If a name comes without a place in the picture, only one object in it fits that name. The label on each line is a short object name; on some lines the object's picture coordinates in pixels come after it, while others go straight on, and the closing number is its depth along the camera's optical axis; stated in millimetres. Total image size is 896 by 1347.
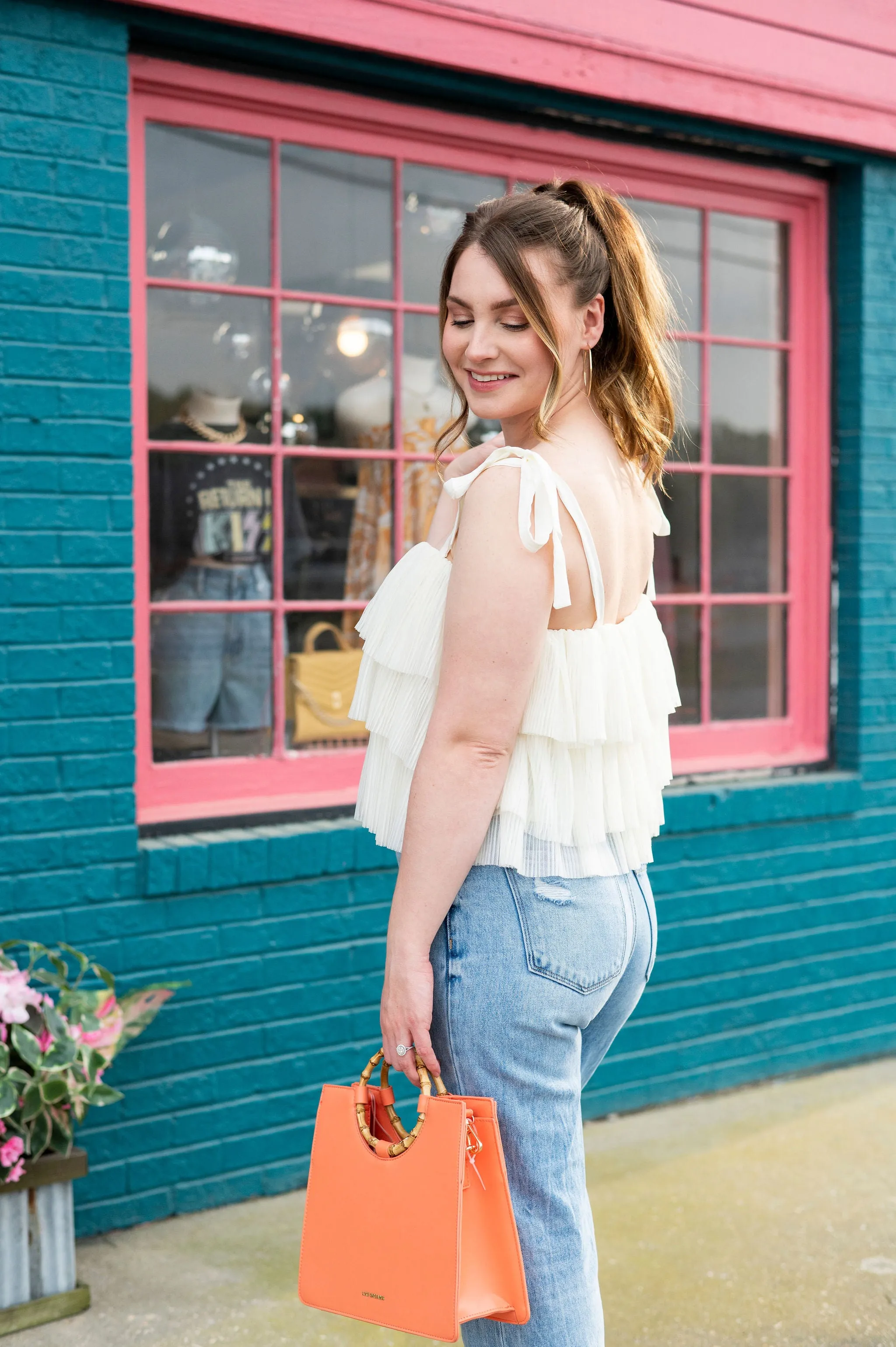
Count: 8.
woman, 1635
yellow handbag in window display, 3643
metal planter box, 2691
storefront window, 3385
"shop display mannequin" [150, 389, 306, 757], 3408
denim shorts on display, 3418
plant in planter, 2680
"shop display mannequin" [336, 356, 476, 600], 3721
